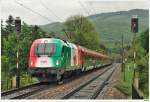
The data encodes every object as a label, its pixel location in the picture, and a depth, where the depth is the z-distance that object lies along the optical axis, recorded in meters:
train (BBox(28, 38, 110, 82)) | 25.84
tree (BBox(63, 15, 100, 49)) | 57.81
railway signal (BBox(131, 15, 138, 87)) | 27.42
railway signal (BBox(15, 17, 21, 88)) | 22.76
